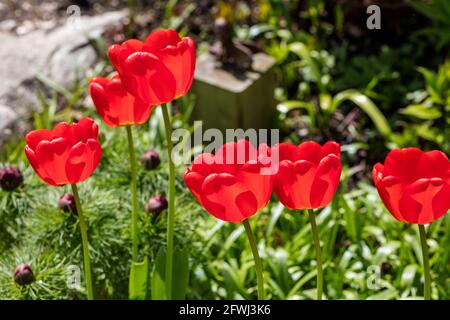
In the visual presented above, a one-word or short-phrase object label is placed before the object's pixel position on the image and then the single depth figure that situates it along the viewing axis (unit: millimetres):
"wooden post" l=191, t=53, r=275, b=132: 3539
